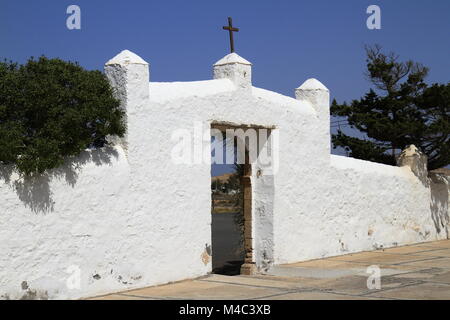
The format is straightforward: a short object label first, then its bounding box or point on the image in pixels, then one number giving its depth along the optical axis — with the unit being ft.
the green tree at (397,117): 53.88
